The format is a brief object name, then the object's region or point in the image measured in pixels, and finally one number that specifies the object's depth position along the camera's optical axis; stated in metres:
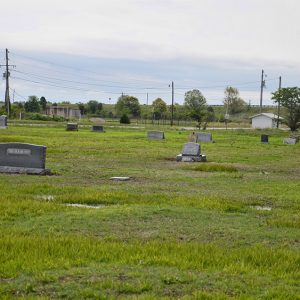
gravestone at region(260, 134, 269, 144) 48.82
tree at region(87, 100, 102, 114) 144.41
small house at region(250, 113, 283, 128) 106.69
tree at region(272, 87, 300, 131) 84.44
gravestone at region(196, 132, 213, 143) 45.91
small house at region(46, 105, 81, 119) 134.07
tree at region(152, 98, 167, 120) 128.75
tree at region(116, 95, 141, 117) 135.50
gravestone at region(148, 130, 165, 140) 47.49
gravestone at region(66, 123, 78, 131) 57.91
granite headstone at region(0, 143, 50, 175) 19.06
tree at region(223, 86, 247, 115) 149.00
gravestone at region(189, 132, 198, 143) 34.78
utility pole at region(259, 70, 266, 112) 107.24
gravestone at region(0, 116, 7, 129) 54.67
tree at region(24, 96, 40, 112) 128.75
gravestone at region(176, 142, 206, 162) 26.72
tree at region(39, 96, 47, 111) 138.88
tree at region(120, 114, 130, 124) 94.88
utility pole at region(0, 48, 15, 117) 87.25
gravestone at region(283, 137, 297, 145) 47.91
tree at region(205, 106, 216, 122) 115.70
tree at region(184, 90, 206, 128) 141.20
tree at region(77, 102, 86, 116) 138.25
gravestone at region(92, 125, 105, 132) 58.06
